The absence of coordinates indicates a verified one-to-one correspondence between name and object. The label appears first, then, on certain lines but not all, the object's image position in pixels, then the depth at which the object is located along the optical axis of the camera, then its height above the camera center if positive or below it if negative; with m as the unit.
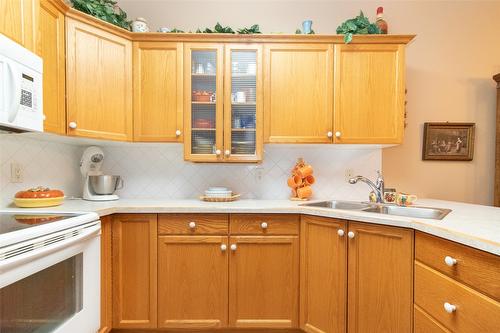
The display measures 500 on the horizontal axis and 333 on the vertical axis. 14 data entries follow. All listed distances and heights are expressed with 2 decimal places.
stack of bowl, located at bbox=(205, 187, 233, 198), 2.09 -0.24
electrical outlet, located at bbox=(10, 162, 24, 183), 1.72 -0.08
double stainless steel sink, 1.70 -0.32
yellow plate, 1.66 -0.26
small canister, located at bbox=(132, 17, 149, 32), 2.03 +1.03
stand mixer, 2.02 -0.14
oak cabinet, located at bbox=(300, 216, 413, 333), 1.38 -0.65
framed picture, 2.34 +0.21
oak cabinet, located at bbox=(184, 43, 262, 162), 2.02 +0.46
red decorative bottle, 2.06 +1.06
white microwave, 1.13 +0.32
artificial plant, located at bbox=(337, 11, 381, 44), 2.00 +1.02
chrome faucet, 2.01 -0.18
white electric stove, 0.98 -0.49
